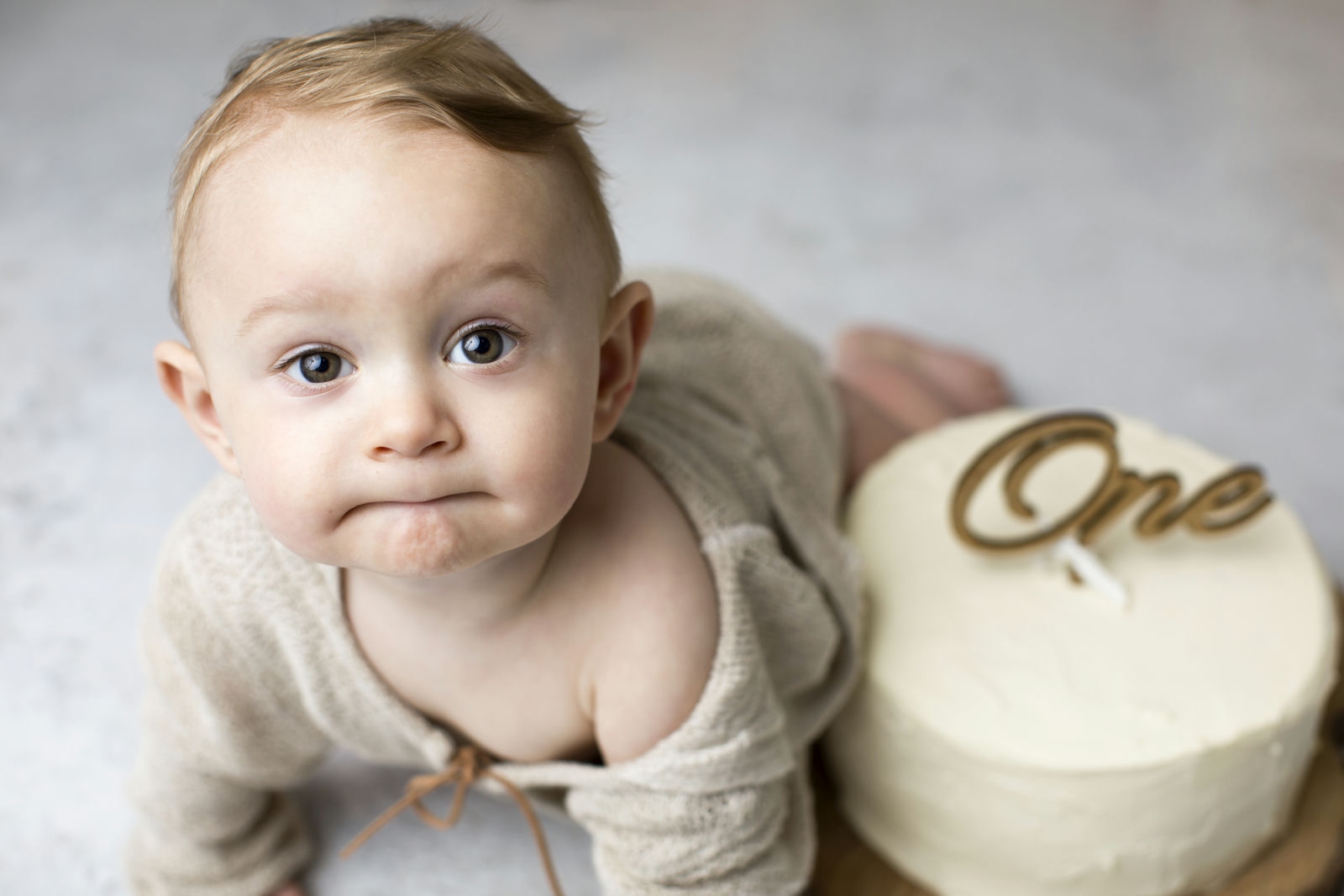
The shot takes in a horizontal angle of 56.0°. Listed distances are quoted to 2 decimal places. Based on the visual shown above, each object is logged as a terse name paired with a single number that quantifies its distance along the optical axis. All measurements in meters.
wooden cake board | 1.03
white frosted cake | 0.91
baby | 0.62
